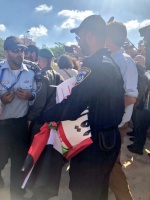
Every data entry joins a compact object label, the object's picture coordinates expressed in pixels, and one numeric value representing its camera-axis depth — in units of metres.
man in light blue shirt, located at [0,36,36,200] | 2.80
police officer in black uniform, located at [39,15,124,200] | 1.83
